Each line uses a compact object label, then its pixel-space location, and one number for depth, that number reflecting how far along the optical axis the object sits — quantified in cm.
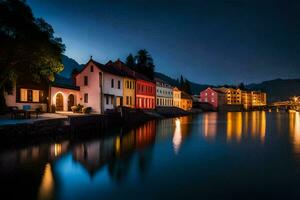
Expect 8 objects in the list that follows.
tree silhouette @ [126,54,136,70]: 8006
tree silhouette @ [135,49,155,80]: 7956
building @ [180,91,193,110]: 9244
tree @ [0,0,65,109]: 2088
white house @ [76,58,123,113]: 3950
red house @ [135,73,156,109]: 5406
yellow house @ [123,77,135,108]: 4812
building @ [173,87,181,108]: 8368
